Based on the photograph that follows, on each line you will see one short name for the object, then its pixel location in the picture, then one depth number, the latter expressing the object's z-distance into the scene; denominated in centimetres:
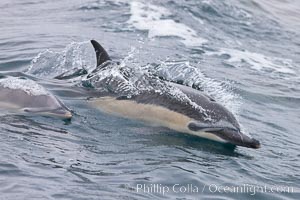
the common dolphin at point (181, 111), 1872
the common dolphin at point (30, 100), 1948
